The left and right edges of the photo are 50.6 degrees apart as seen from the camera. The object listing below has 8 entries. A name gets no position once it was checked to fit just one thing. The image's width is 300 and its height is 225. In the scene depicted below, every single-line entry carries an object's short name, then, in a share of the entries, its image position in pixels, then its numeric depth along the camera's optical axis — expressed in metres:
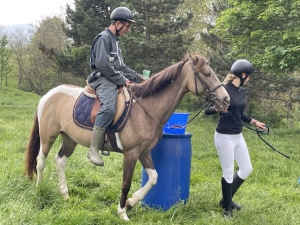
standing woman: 4.47
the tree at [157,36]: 16.80
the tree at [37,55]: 27.67
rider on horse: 4.03
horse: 3.93
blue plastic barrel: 4.48
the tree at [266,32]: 10.04
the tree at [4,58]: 24.02
